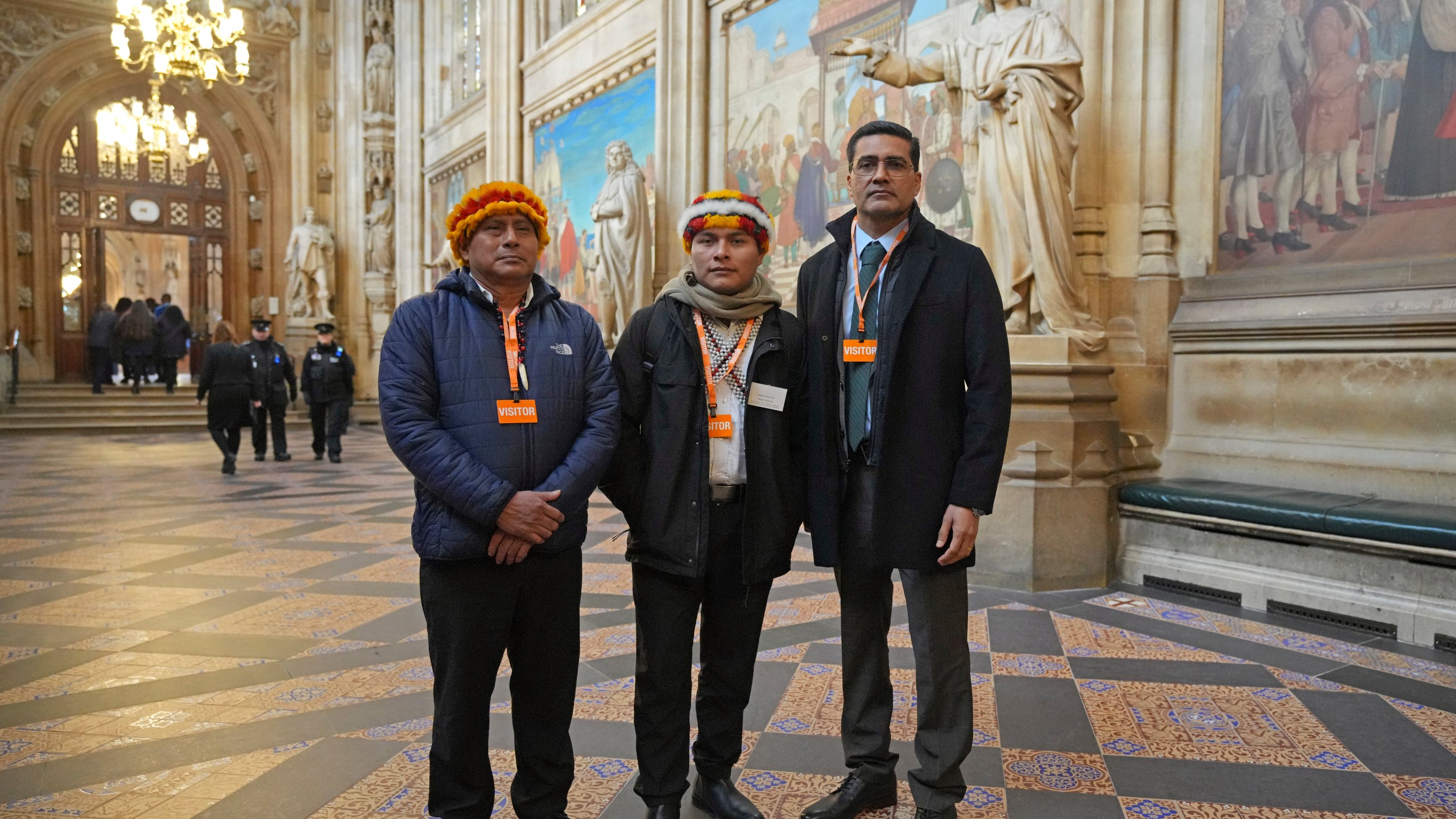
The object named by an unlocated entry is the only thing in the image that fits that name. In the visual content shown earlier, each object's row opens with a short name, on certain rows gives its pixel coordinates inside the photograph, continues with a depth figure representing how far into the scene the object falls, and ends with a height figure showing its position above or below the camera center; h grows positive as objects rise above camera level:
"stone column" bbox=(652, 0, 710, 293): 10.60 +3.08
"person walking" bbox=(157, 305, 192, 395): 18.52 +0.55
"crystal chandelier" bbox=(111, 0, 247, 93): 14.05 +5.09
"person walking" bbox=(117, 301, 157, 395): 18.22 +0.64
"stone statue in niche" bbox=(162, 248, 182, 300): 30.11 +3.07
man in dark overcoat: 2.45 -0.18
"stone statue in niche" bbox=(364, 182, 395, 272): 21.78 +3.19
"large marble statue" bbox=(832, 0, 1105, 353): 5.48 +1.35
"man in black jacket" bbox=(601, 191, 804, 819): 2.40 -0.27
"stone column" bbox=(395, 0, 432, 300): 20.17 +4.76
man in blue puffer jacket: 2.18 -0.23
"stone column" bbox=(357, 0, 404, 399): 21.53 +4.65
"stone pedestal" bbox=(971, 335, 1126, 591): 5.21 -0.65
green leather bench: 4.23 -0.66
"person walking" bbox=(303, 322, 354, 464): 11.34 -0.20
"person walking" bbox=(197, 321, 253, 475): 10.41 -0.23
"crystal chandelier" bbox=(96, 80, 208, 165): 16.34 +4.39
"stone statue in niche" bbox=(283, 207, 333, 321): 21.23 +2.27
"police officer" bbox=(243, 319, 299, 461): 11.06 -0.12
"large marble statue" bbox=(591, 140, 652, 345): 10.94 +1.57
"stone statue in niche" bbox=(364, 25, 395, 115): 21.45 +6.70
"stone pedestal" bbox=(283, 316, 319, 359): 21.50 +0.77
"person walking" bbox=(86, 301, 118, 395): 18.12 +0.58
